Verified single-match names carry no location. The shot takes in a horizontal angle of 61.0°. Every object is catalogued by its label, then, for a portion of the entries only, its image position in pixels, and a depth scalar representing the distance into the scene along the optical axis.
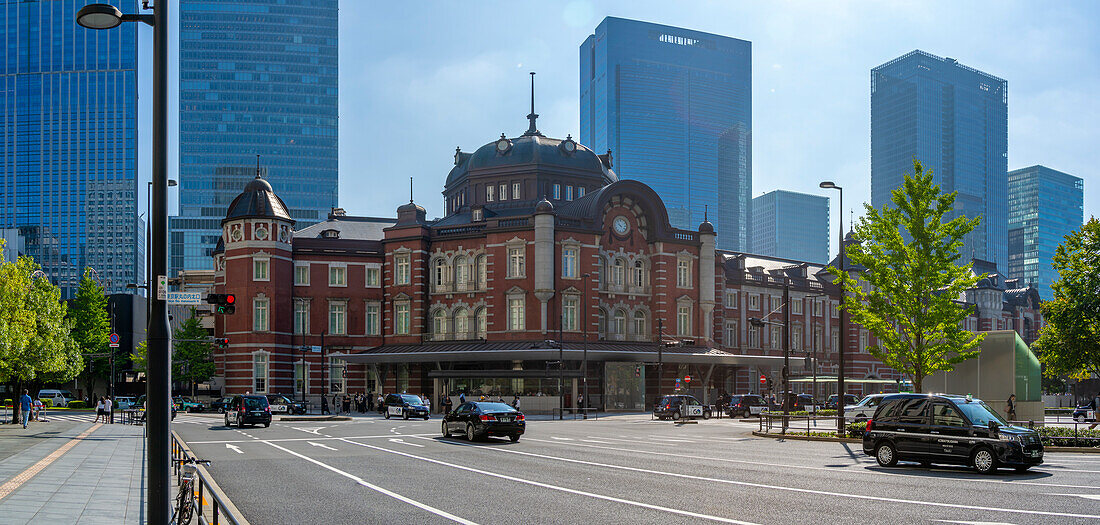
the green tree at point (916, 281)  36.22
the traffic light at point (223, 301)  16.33
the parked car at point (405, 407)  53.97
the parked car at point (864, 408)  45.69
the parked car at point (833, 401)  64.47
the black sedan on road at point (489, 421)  31.45
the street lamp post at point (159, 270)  10.55
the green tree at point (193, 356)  76.81
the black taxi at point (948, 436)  20.39
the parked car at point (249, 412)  42.59
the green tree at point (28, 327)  42.34
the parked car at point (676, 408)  53.94
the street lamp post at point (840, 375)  34.31
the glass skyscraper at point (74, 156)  174.38
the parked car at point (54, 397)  82.75
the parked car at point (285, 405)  61.34
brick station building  69.00
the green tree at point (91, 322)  79.50
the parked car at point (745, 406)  59.64
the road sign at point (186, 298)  29.25
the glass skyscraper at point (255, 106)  182.00
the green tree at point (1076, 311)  35.81
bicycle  11.62
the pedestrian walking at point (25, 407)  40.89
